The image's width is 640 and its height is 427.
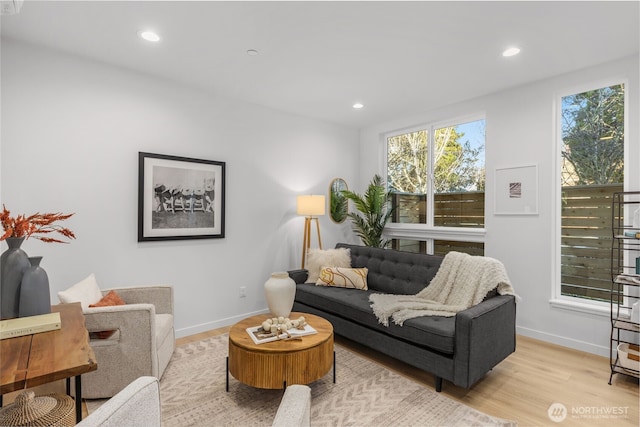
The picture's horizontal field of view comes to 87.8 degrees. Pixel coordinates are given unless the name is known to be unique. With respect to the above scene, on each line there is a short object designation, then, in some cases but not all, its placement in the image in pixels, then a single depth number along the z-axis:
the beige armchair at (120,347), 2.17
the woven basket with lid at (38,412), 1.27
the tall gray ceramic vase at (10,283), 1.45
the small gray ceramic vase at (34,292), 1.47
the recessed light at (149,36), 2.44
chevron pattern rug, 2.03
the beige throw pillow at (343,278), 3.53
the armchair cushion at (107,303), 2.24
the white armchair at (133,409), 0.75
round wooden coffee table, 2.08
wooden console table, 1.01
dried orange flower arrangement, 1.53
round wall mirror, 4.79
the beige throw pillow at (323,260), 3.76
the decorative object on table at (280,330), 2.23
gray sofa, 2.22
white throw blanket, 2.64
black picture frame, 3.16
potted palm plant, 4.56
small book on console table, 1.30
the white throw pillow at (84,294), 2.18
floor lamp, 4.01
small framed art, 3.34
